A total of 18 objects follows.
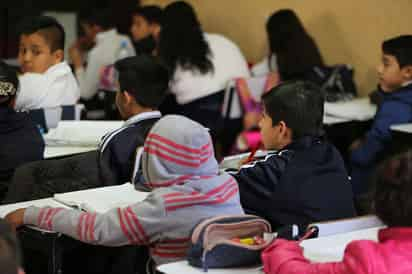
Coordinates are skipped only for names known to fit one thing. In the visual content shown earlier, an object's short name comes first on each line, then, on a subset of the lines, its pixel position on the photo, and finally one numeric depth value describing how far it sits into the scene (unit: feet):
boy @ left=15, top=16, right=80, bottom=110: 23.17
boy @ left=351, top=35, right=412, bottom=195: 23.23
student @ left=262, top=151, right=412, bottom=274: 10.30
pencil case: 11.78
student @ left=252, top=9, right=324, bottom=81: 28.86
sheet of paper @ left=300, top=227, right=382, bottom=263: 11.87
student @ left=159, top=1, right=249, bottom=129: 29.40
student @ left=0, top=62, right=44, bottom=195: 18.78
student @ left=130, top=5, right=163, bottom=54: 32.87
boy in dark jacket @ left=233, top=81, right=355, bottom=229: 14.72
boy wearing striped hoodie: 12.75
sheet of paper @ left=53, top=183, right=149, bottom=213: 14.85
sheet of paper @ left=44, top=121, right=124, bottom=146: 20.70
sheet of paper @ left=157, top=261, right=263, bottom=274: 11.73
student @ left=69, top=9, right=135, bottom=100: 32.32
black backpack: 28.17
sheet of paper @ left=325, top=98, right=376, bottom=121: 26.04
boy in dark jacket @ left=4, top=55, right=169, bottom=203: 16.71
